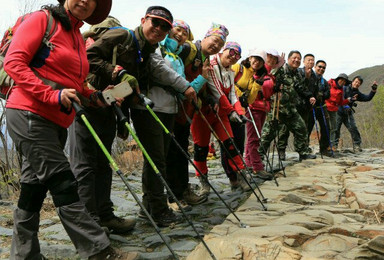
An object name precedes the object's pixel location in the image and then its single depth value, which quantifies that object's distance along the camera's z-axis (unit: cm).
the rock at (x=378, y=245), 300
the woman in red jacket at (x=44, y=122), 266
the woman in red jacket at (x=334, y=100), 1207
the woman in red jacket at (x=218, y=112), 573
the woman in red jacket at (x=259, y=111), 686
